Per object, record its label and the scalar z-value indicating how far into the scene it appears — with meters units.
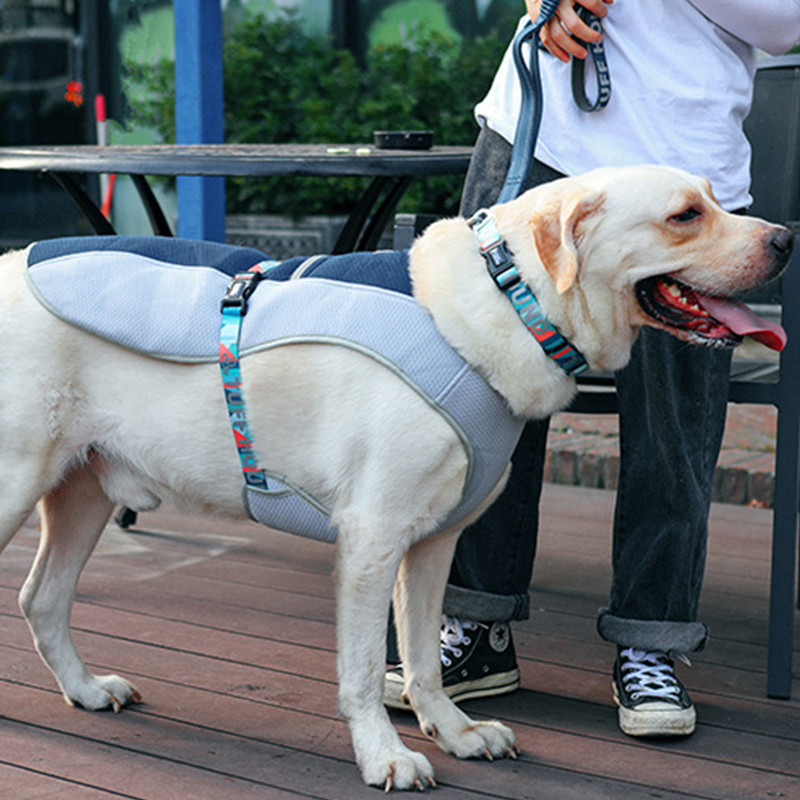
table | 3.15
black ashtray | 3.73
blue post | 4.75
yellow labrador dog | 2.22
